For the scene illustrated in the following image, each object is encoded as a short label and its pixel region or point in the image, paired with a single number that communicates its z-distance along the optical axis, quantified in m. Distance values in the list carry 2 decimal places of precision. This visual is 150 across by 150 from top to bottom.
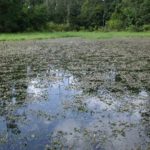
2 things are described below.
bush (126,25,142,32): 29.83
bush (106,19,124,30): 33.58
